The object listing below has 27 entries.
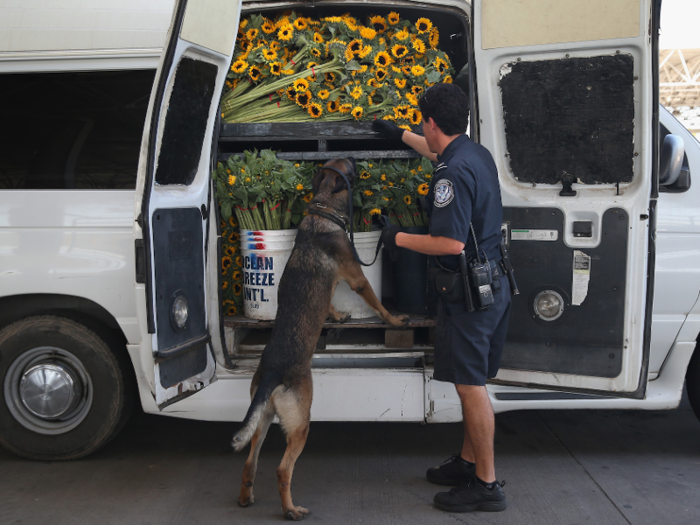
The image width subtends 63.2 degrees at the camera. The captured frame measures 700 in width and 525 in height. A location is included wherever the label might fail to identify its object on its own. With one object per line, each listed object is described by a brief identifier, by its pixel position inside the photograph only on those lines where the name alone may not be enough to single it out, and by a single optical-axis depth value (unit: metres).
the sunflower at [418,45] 3.60
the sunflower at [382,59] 3.59
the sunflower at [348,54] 3.57
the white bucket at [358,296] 3.57
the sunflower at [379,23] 3.61
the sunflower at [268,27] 3.61
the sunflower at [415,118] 3.54
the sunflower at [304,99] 3.54
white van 2.80
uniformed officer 2.71
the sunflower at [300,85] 3.53
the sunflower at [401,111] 3.51
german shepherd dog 2.77
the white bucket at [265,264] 3.48
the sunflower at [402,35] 3.59
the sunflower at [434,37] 3.64
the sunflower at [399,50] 3.59
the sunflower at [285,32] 3.54
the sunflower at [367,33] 3.56
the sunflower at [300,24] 3.58
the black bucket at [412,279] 3.52
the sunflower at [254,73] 3.61
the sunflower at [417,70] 3.55
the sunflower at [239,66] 3.58
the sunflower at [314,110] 3.52
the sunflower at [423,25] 3.60
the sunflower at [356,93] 3.48
